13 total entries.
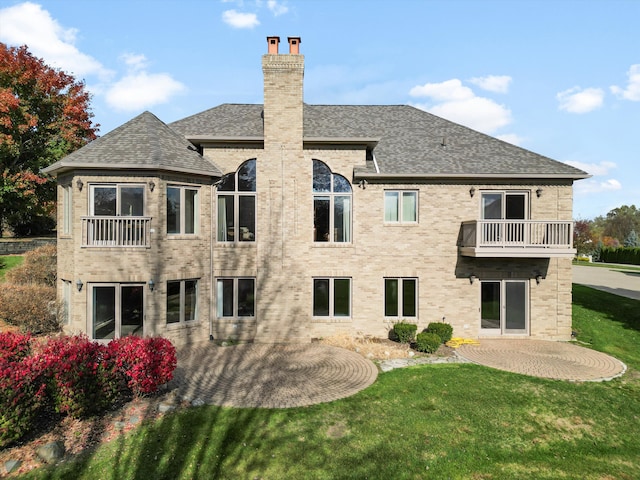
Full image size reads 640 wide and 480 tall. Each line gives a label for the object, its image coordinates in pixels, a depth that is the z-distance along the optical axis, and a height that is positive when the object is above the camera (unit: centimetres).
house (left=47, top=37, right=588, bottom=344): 1394 +25
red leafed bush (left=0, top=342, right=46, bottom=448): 640 -328
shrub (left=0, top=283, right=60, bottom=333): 1249 -280
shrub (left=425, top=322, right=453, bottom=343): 1334 -381
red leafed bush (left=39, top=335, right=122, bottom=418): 732 -323
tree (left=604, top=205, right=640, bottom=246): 8196 +366
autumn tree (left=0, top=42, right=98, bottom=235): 2356 +886
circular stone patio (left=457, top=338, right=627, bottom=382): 1069 -444
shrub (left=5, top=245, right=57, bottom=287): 1587 -172
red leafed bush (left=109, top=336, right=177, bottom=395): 827 -326
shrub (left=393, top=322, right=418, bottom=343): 1336 -388
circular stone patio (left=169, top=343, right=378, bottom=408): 892 -441
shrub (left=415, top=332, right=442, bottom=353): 1241 -402
